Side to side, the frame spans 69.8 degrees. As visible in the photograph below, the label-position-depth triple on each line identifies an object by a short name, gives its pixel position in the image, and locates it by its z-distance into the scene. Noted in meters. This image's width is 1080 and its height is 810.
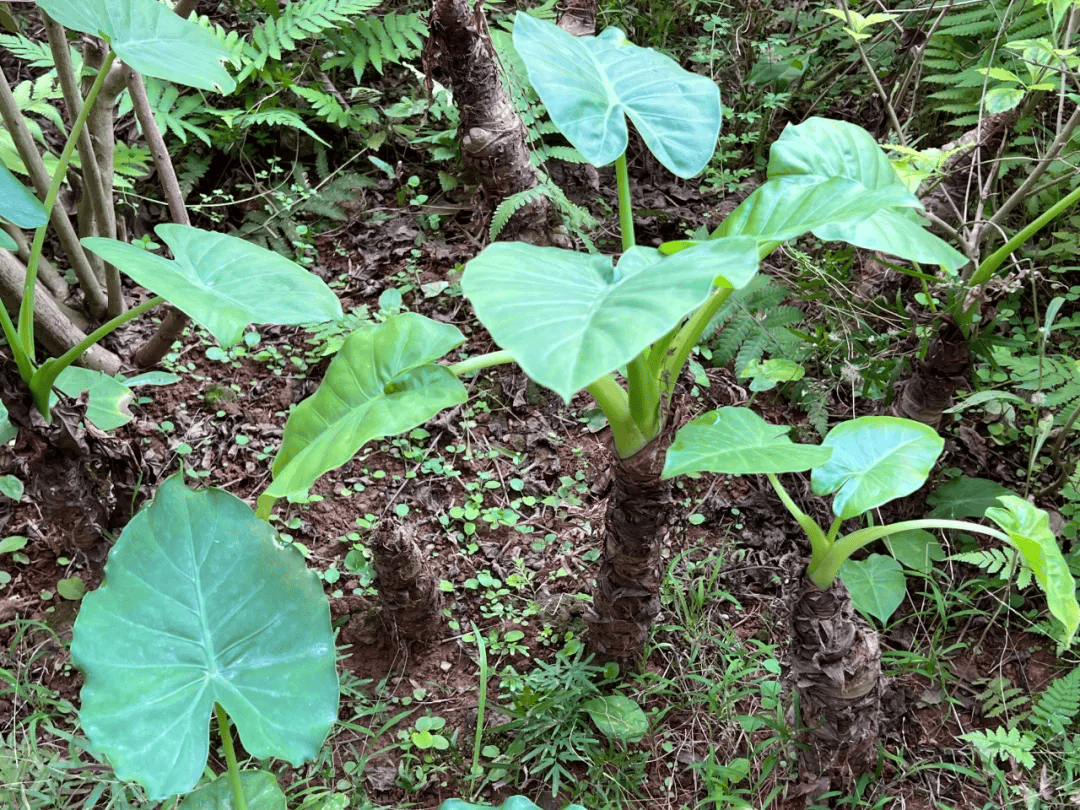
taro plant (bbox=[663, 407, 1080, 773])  1.07
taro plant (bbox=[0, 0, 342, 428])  1.03
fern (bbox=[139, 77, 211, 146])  2.42
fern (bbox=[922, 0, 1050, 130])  2.16
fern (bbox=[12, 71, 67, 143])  2.08
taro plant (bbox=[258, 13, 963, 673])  0.77
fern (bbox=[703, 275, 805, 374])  2.02
